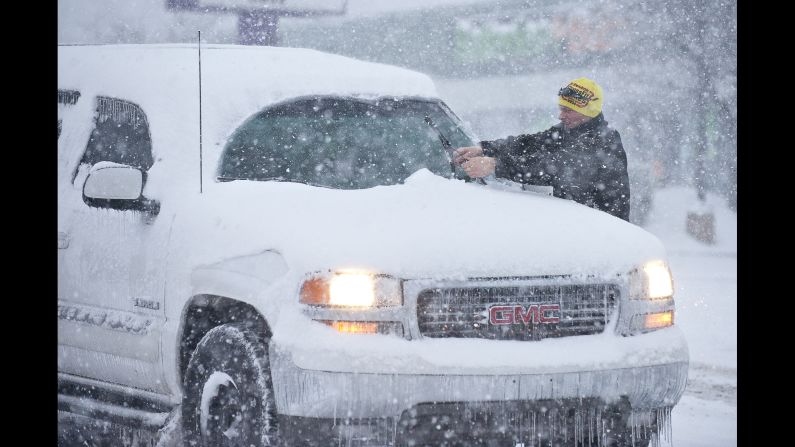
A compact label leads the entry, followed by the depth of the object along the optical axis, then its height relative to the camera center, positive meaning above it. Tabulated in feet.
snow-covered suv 28.09 -0.56
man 38.24 +1.34
